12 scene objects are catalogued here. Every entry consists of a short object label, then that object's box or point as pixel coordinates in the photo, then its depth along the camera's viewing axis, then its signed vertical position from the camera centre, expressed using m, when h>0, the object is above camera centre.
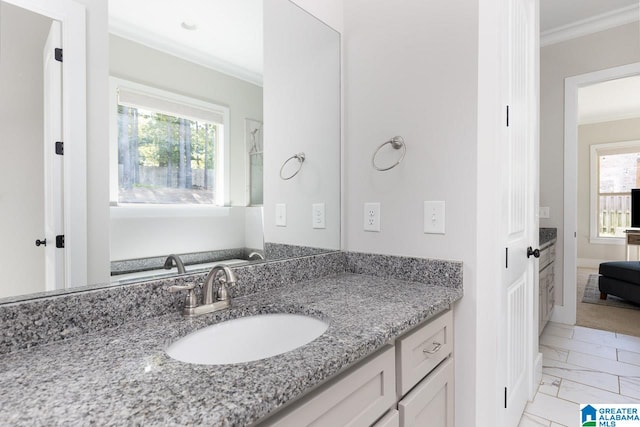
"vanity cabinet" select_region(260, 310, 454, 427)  0.67 -0.45
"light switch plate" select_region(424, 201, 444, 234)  1.30 -0.03
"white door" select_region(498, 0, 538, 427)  1.38 +0.01
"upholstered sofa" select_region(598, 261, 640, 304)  3.38 -0.76
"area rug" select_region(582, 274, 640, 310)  3.65 -1.06
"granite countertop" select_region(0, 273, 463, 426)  0.49 -0.30
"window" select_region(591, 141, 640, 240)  5.80 +0.43
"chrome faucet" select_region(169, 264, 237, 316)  0.95 -0.25
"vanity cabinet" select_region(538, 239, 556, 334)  2.60 -0.61
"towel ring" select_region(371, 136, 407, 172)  1.39 +0.28
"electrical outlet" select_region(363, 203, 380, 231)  1.48 -0.03
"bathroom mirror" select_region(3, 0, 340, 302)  0.97 +0.32
